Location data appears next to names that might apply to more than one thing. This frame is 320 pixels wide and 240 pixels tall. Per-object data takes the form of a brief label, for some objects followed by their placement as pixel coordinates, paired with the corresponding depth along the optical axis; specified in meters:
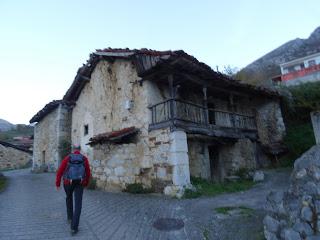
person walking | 3.98
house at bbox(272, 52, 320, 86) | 21.12
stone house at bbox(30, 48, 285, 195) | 7.69
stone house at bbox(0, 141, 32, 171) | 18.34
